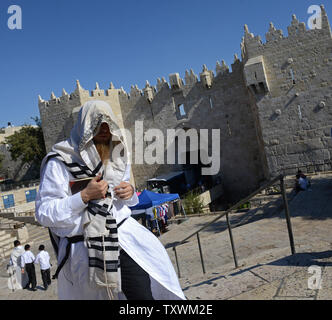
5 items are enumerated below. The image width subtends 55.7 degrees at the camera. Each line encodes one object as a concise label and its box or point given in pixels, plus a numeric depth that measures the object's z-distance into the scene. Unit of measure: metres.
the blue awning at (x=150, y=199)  10.91
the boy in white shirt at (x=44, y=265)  6.87
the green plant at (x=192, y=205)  13.55
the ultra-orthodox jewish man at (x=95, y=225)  1.65
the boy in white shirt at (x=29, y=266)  6.94
